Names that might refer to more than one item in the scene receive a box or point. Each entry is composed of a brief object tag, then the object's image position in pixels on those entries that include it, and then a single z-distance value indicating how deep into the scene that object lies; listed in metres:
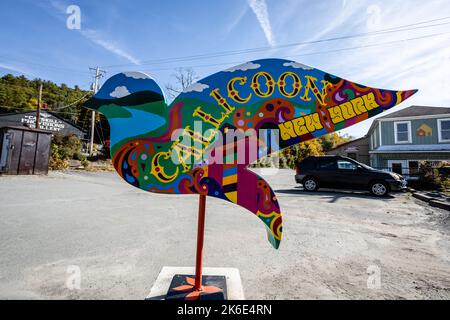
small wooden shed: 11.75
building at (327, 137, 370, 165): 25.37
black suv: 9.70
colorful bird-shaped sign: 2.03
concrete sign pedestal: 2.35
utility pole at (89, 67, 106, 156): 24.21
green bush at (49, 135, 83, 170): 16.02
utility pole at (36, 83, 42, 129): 18.21
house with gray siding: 16.45
